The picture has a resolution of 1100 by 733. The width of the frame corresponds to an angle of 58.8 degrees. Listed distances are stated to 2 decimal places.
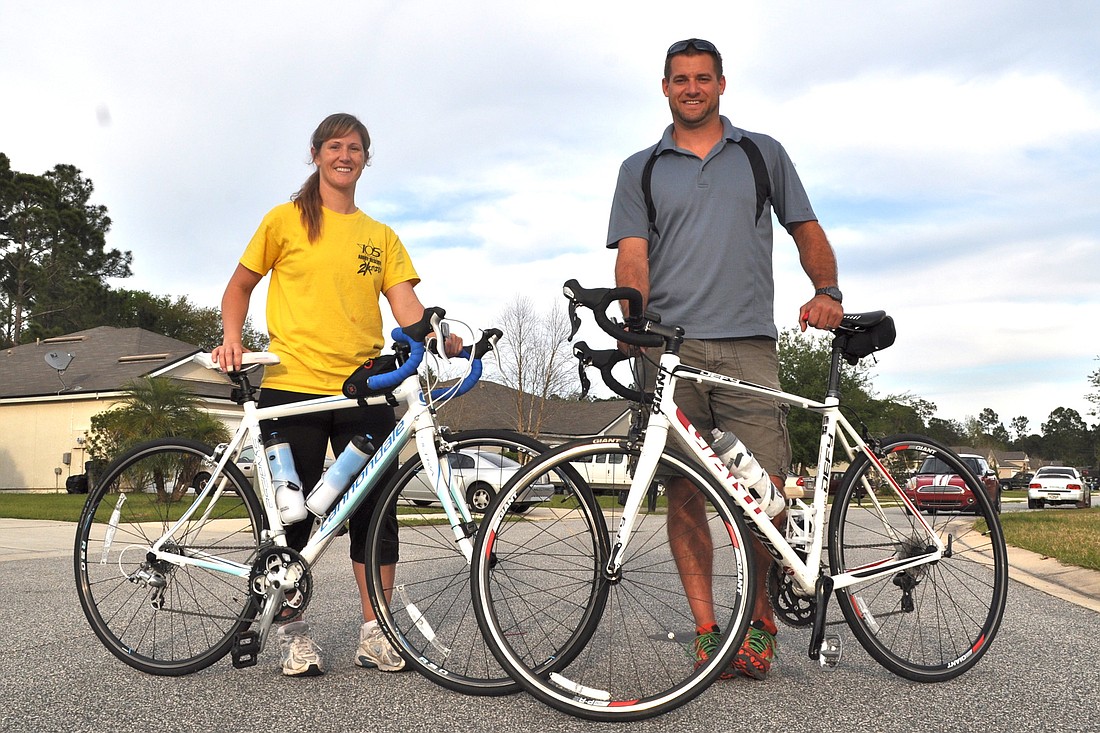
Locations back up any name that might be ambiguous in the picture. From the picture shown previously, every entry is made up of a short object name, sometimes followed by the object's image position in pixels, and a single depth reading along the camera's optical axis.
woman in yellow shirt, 3.90
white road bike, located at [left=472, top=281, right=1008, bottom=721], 3.15
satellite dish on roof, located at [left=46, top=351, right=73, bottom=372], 33.66
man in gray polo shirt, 3.78
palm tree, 24.28
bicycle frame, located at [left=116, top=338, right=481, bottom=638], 3.58
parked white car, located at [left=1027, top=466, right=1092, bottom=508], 32.22
